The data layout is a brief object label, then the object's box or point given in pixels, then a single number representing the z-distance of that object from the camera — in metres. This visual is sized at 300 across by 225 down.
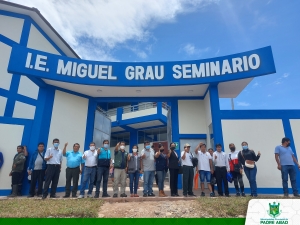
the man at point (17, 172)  6.69
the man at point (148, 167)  6.27
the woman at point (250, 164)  6.22
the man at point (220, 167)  6.38
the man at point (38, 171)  6.52
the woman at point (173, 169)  6.23
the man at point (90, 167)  6.13
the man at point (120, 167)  6.18
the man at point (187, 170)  6.21
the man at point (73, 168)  6.20
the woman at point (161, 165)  6.34
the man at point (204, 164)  6.40
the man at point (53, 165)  6.14
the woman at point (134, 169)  6.29
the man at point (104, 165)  6.09
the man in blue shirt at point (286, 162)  5.90
